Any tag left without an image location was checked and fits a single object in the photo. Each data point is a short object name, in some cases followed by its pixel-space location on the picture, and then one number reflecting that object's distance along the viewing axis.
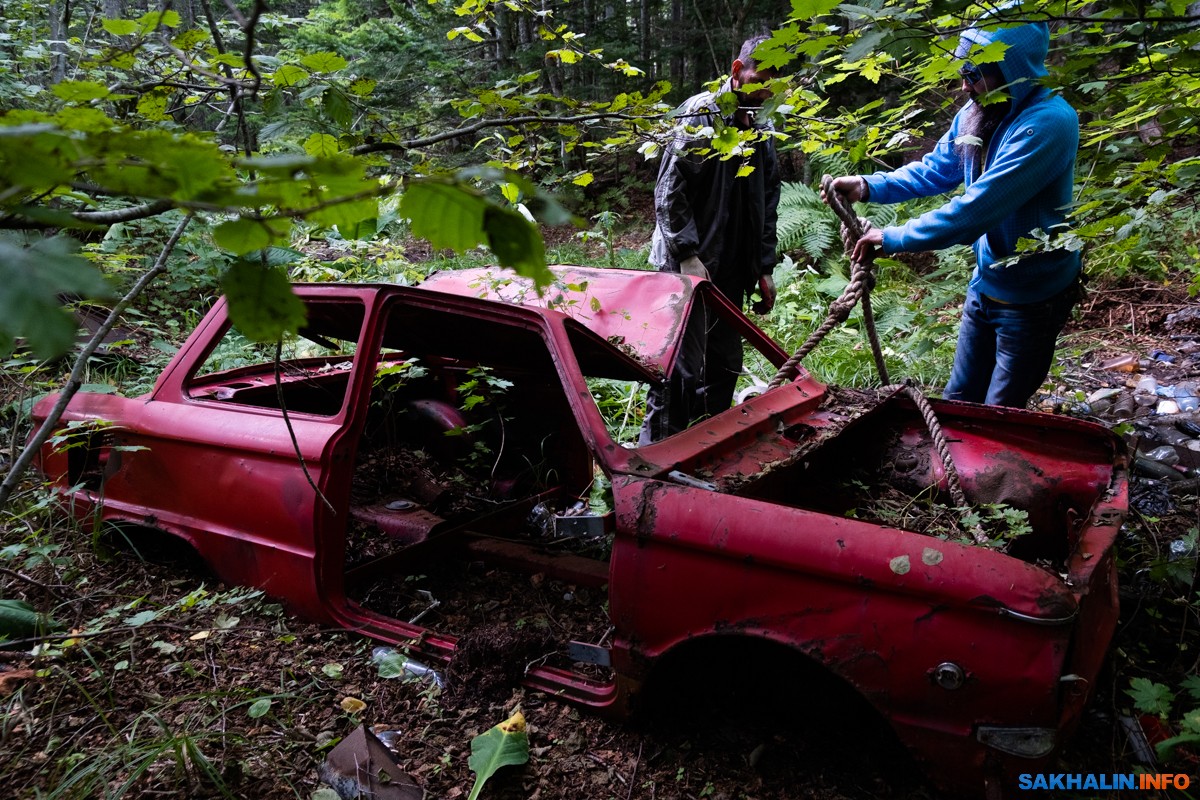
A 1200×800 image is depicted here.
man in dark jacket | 4.11
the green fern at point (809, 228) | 8.36
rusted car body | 1.95
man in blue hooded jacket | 3.05
